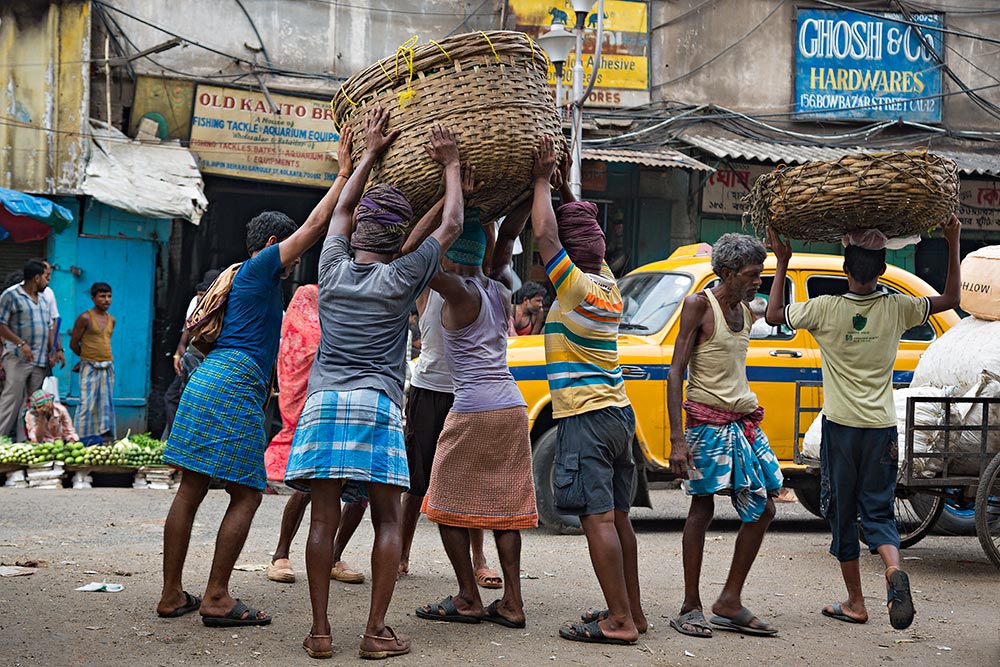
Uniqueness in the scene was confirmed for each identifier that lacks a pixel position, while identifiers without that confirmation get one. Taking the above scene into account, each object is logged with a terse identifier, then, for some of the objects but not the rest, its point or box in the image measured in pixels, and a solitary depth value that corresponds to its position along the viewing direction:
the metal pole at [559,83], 12.65
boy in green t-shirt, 5.34
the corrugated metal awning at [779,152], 13.96
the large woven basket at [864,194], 5.03
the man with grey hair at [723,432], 5.18
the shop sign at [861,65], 15.88
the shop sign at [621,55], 15.10
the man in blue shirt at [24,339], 11.14
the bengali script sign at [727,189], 15.69
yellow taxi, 8.12
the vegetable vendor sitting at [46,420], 10.72
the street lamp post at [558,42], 11.68
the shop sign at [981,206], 16.45
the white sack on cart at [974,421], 6.95
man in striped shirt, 4.74
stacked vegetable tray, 9.87
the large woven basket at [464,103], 4.48
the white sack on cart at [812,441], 7.26
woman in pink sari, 6.73
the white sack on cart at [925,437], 6.91
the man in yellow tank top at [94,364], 11.70
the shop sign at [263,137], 13.84
